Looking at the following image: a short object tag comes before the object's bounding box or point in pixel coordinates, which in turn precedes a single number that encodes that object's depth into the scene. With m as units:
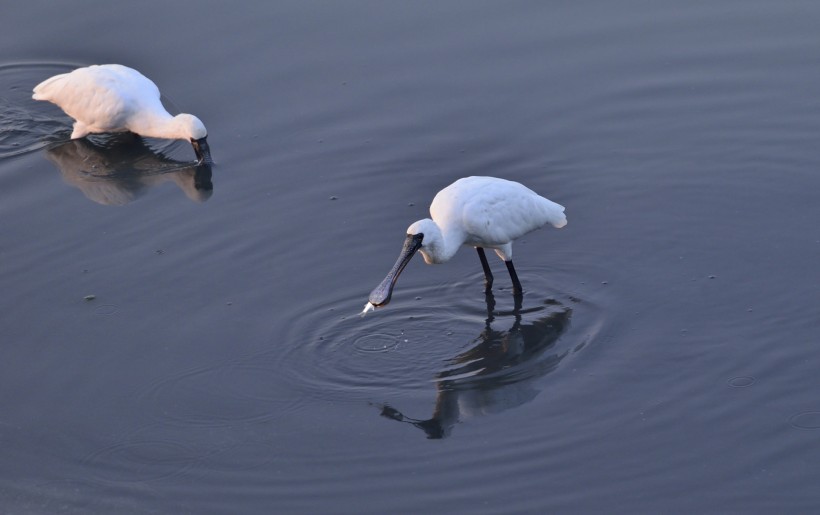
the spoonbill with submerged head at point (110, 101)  13.80
